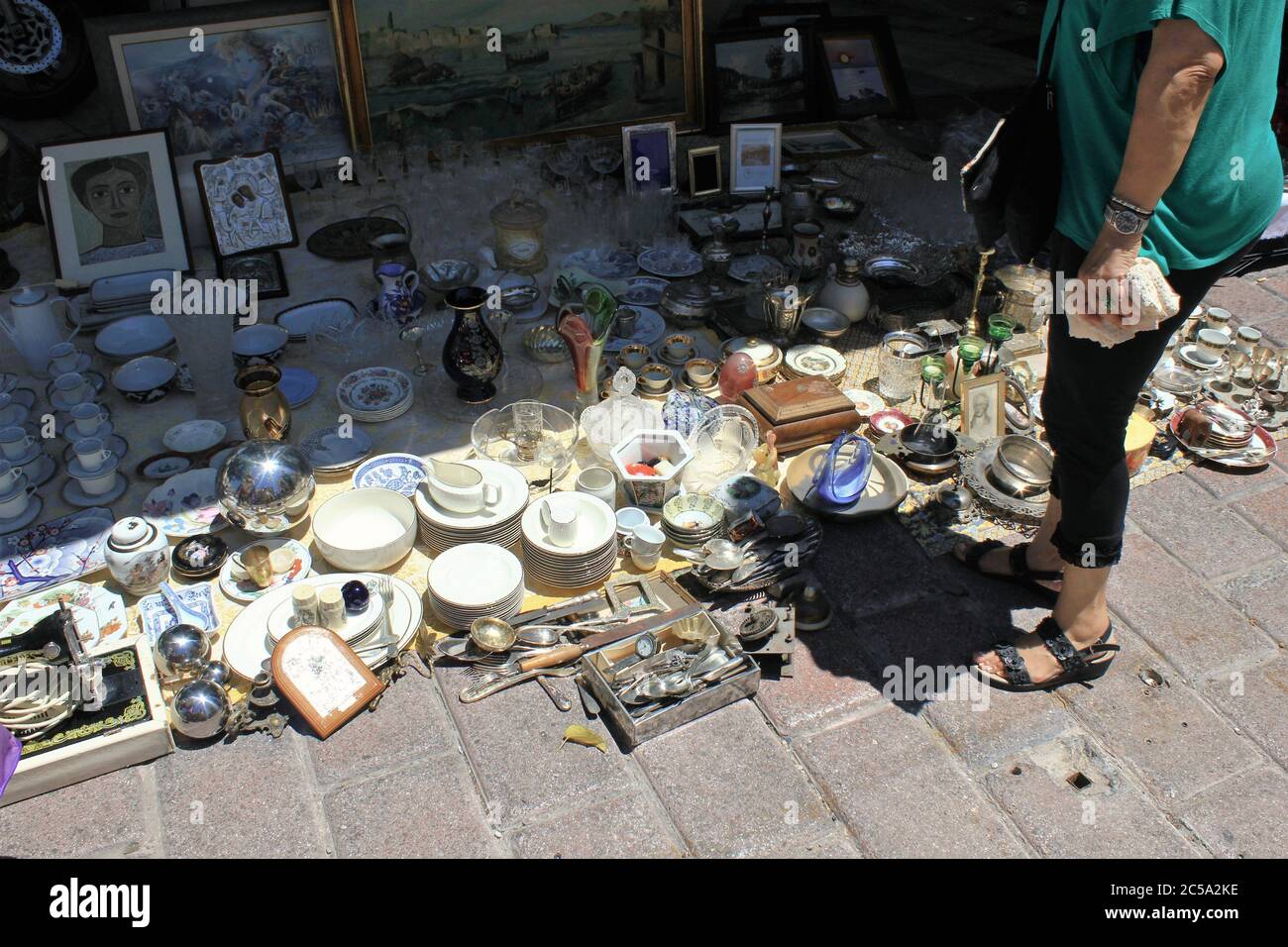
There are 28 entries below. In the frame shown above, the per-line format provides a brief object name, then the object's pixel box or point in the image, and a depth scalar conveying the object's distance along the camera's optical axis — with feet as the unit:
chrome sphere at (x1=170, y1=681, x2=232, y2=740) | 10.35
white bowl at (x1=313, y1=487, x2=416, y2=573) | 12.26
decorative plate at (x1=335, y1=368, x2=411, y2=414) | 15.16
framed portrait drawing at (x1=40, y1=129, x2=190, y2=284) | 17.28
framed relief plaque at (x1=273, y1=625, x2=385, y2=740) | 10.63
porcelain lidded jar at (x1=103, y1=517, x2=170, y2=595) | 11.75
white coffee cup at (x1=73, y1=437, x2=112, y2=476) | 13.26
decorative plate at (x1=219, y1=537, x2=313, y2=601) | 12.05
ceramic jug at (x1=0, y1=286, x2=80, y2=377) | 15.21
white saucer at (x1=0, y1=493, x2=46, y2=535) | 12.83
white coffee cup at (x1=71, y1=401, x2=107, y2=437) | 13.39
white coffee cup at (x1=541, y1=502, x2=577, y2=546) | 12.13
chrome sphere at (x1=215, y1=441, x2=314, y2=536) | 12.39
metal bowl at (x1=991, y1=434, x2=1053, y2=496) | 13.79
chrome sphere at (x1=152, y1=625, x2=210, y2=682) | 10.84
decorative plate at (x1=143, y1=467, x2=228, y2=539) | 12.91
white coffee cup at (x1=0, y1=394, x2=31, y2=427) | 14.33
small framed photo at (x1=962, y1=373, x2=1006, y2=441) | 14.64
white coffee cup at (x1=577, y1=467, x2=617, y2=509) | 13.14
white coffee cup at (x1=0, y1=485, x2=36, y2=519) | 12.82
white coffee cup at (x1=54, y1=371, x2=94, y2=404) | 14.34
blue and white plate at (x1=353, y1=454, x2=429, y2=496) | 13.70
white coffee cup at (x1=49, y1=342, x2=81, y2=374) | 14.94
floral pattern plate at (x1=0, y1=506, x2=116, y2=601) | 12.09
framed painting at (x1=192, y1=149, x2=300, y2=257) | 17.58
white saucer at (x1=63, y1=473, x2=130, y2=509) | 13.37
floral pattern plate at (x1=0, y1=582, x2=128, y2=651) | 11.46
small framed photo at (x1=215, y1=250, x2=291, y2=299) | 17.74
